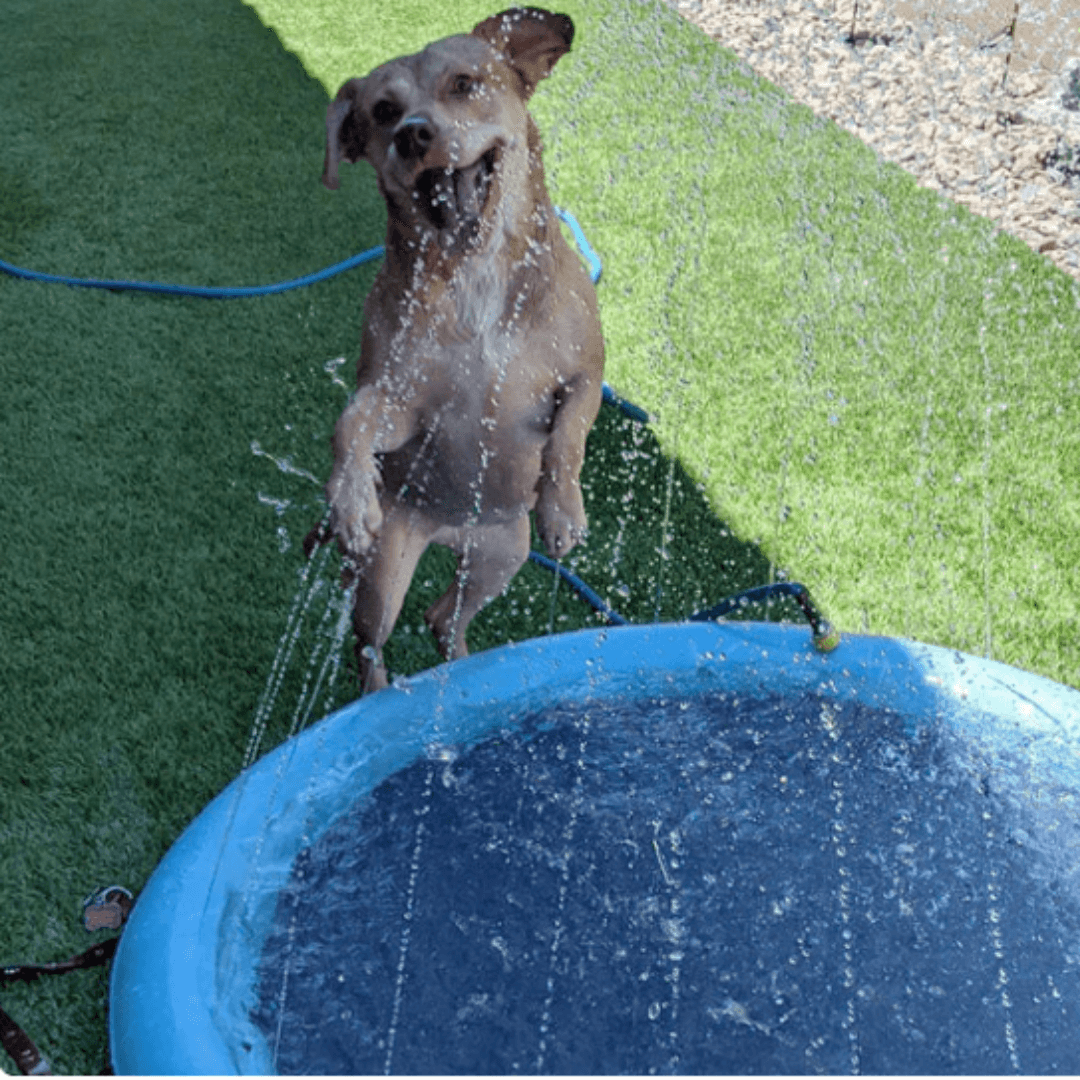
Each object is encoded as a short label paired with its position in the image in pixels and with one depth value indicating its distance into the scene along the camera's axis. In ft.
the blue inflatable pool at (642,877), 6.64
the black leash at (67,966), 6.83
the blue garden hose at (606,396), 8.66
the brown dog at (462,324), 5.91
